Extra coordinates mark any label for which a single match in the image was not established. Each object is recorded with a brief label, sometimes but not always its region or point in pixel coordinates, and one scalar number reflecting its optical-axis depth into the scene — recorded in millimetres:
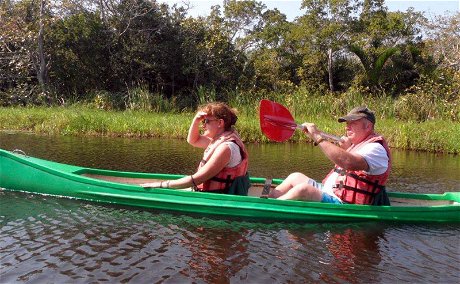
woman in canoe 5332
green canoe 5453
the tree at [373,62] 19391
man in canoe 4898
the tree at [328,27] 20594
